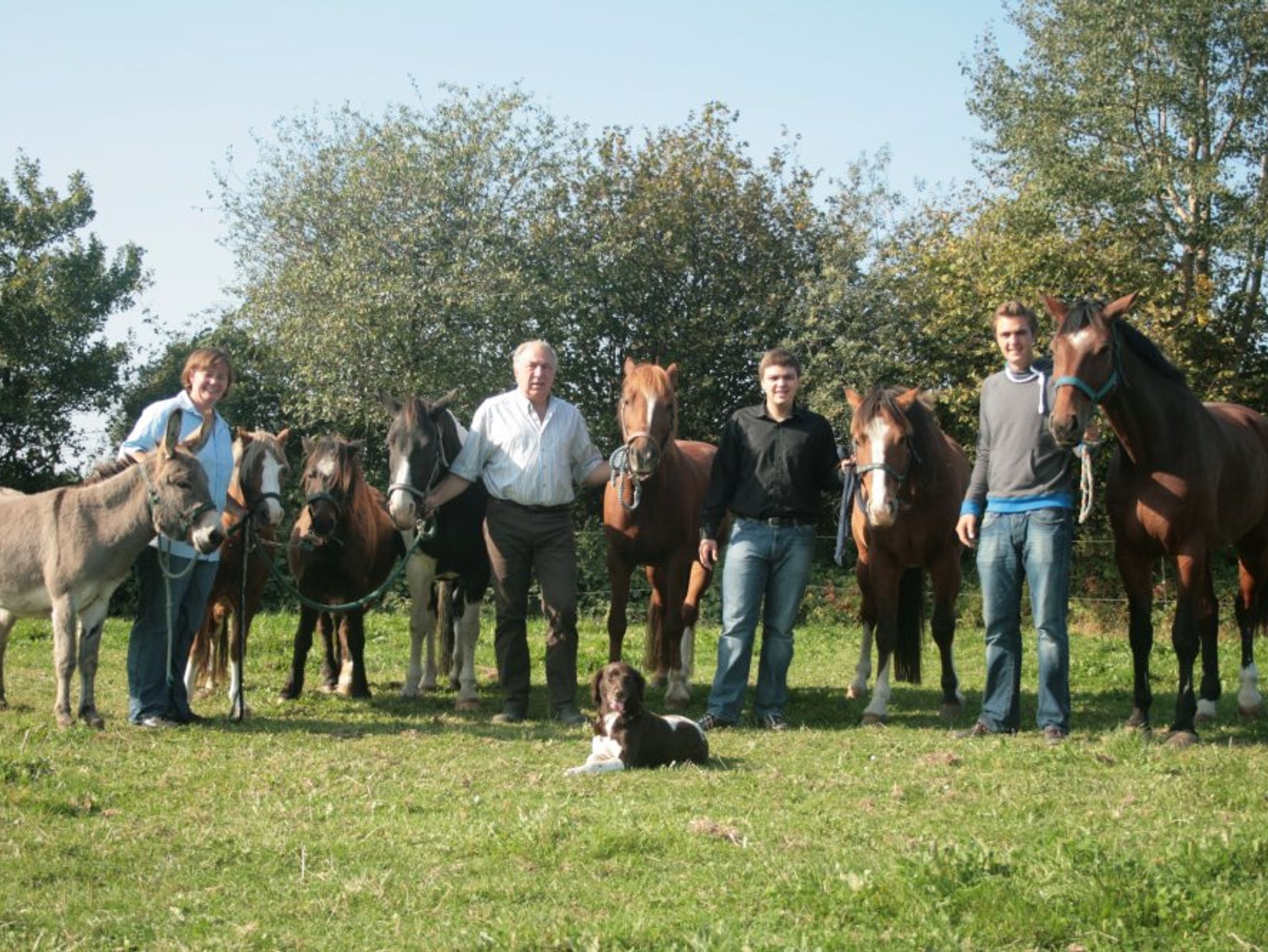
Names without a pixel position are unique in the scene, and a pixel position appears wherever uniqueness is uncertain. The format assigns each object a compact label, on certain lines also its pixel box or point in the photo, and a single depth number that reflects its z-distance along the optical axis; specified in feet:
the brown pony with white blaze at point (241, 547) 28.30
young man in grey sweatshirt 23.70
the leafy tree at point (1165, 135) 70.90
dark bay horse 22.94
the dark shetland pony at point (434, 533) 27.76
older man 26.81
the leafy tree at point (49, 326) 76.64
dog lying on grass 20.75
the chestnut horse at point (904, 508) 25.63
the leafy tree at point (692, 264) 81.41
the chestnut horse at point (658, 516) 27.09
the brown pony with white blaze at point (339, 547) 29.12
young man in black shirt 26.37
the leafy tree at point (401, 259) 72.18
